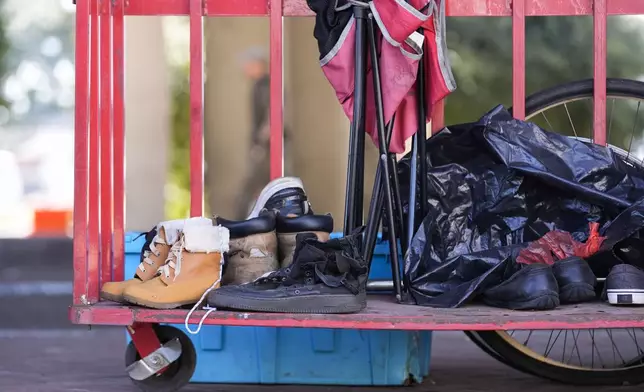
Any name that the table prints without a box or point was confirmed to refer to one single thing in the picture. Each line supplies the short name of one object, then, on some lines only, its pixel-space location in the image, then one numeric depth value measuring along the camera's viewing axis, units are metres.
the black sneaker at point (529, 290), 5.79
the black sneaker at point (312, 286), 5.67
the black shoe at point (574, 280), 6.02
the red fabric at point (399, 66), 6.32
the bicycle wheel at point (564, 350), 7.62
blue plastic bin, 7.51
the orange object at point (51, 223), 27.14
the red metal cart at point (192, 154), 5.60
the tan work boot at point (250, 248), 6.41
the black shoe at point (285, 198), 6.76
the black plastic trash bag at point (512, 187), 6.84
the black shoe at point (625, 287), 5.92
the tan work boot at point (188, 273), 5.84
